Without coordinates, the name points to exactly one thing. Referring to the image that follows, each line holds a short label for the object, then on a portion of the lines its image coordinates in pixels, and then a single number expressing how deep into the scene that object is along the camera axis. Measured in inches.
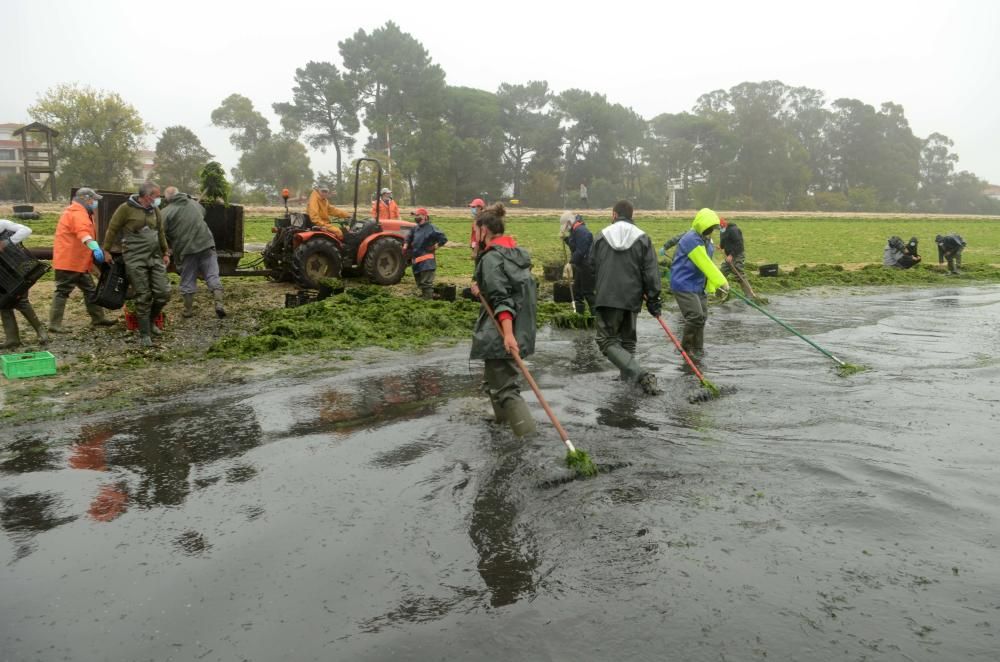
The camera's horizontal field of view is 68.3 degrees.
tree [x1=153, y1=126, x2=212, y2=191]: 1877.5
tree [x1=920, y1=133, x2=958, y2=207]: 3661.4
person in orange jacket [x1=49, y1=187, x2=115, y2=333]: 362.0
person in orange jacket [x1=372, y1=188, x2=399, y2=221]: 572.4
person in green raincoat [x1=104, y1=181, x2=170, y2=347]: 352.5
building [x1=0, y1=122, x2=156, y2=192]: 2864.2
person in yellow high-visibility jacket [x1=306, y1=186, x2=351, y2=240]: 517.0
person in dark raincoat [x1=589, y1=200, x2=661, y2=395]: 284.5
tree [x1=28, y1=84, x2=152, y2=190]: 1779.0
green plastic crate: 293.7
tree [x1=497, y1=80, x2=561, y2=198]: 2397.9
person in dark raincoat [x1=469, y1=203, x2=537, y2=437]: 215.5
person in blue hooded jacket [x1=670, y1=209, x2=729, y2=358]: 323.3
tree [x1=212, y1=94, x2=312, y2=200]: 2181.3
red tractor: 510.0
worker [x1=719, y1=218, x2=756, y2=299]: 565.0
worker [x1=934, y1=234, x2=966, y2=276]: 786.2
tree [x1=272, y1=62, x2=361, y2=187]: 2178.9
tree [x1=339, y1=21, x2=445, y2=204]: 2078.0
